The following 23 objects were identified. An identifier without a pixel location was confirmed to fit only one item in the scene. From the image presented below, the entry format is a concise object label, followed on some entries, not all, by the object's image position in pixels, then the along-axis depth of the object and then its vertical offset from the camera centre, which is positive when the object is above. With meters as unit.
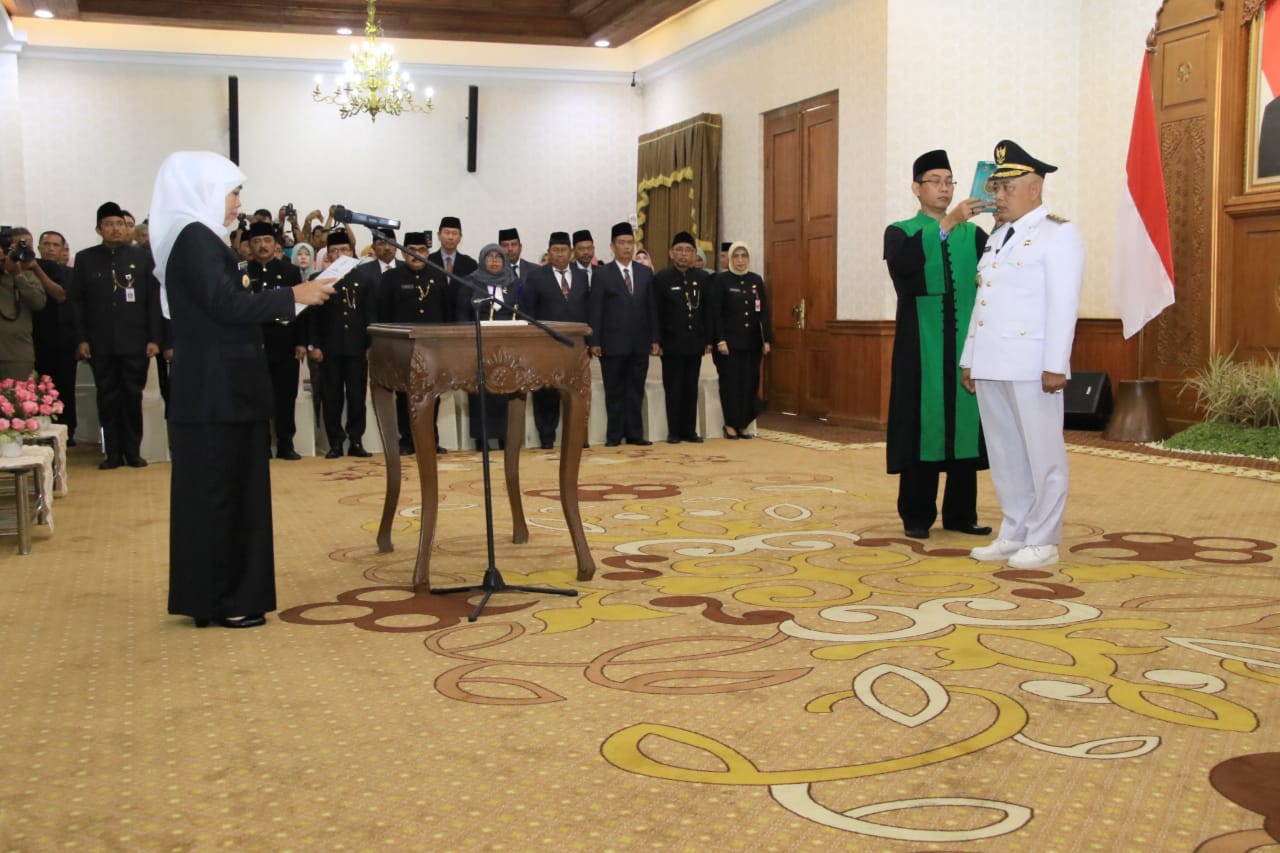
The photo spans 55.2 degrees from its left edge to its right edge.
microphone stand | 3.79 -0.62
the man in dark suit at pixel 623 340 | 9.25 -0.08
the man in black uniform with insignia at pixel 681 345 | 9.39 -0.12
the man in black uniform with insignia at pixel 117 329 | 7.98 +0.00
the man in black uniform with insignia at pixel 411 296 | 8.65 +0.24
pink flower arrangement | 5.37 -0.36
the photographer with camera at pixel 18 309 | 7.85 +0.13
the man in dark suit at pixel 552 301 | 9.10 +0.22
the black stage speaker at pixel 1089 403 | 9.35 -0.56
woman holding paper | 3.66 -0.19
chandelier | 11.72 +2.41
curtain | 12.56 +1.56
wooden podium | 4.07 -0.16
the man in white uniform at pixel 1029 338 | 4.32 -0.03
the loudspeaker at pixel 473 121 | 13.86 +2.36
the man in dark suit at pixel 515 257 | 9.39 +0.58
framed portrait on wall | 8.04 +1.49
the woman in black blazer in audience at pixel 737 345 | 9.50 -0.12
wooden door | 10.70 +0.76
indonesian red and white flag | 8.51 +0.66
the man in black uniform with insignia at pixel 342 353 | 8.53 -0.16
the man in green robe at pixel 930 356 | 4.98 -0.11
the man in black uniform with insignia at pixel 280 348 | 8.42 -0.13
